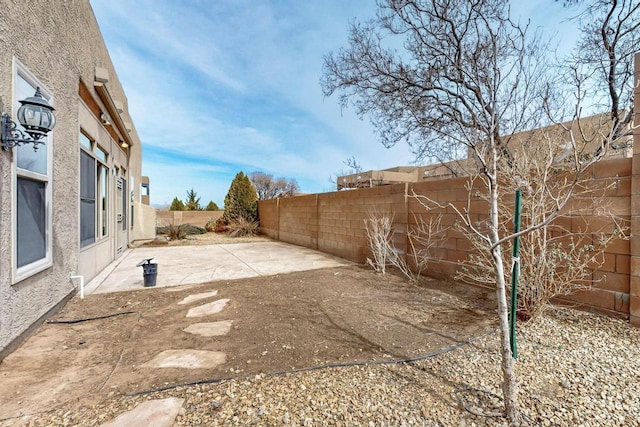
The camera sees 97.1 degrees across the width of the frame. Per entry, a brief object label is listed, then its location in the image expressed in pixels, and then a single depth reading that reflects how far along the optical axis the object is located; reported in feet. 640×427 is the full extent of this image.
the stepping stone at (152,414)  5.41
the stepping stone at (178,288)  15.12
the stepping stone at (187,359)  7.62
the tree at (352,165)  45.78
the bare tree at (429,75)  14.42
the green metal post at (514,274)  6.39
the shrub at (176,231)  39.60
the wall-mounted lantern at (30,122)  7.98
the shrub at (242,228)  44.62
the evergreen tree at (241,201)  48.10
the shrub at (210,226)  52.21
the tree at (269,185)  96.02
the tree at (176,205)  66.64
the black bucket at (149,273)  15.67
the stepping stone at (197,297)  13.17
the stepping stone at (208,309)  11.51
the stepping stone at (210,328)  9.68
